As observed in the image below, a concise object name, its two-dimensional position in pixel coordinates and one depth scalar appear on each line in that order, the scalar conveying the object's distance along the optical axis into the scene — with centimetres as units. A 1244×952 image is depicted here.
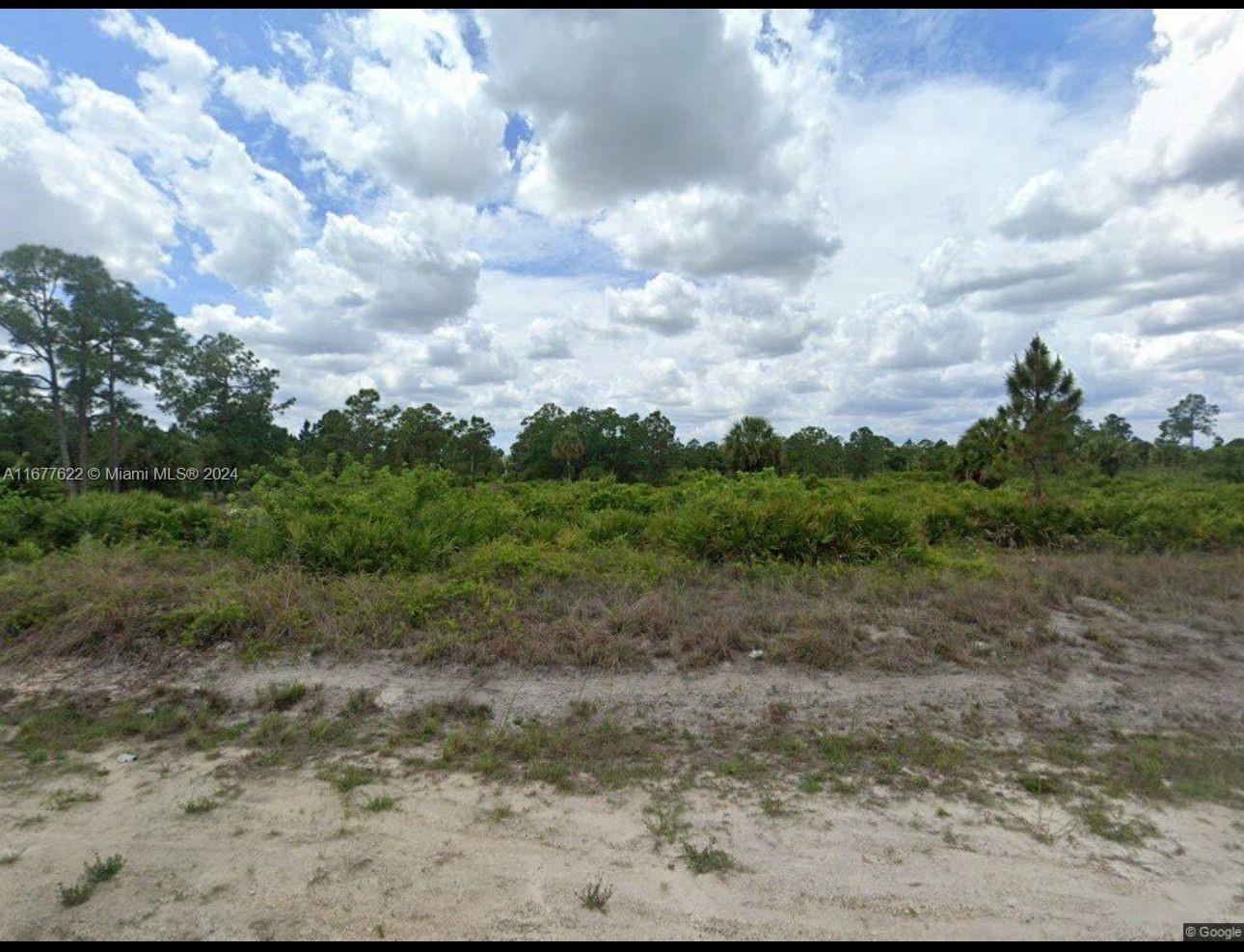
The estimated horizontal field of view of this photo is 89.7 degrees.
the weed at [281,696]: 498
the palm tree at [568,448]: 4666
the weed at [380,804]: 355
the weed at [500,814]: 349
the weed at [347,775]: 383
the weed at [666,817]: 333
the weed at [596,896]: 279
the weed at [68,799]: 366
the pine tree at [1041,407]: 1820
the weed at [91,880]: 285
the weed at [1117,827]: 335
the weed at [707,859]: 304
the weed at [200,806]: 356
